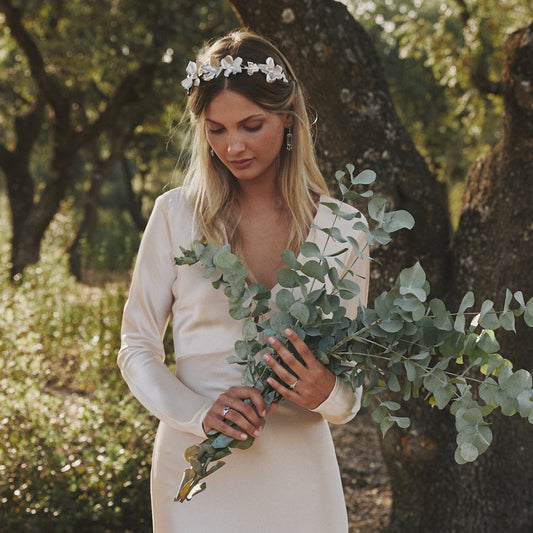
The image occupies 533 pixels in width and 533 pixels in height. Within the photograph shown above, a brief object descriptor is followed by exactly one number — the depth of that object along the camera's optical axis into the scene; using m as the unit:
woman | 1.99
